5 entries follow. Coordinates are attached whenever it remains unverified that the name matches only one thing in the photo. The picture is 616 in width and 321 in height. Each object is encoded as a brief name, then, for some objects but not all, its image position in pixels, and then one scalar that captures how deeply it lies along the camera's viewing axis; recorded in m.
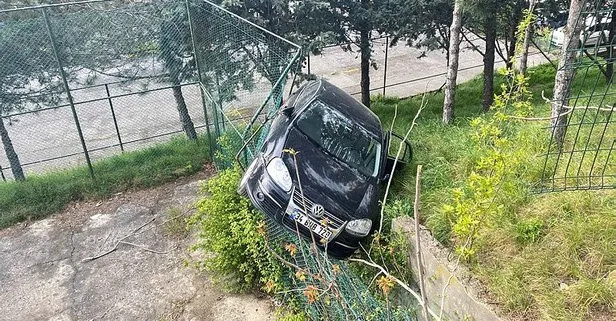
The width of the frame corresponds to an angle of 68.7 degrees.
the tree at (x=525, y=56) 6.48
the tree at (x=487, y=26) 6.92
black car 4.01
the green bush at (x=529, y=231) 3.38
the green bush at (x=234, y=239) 4.49
